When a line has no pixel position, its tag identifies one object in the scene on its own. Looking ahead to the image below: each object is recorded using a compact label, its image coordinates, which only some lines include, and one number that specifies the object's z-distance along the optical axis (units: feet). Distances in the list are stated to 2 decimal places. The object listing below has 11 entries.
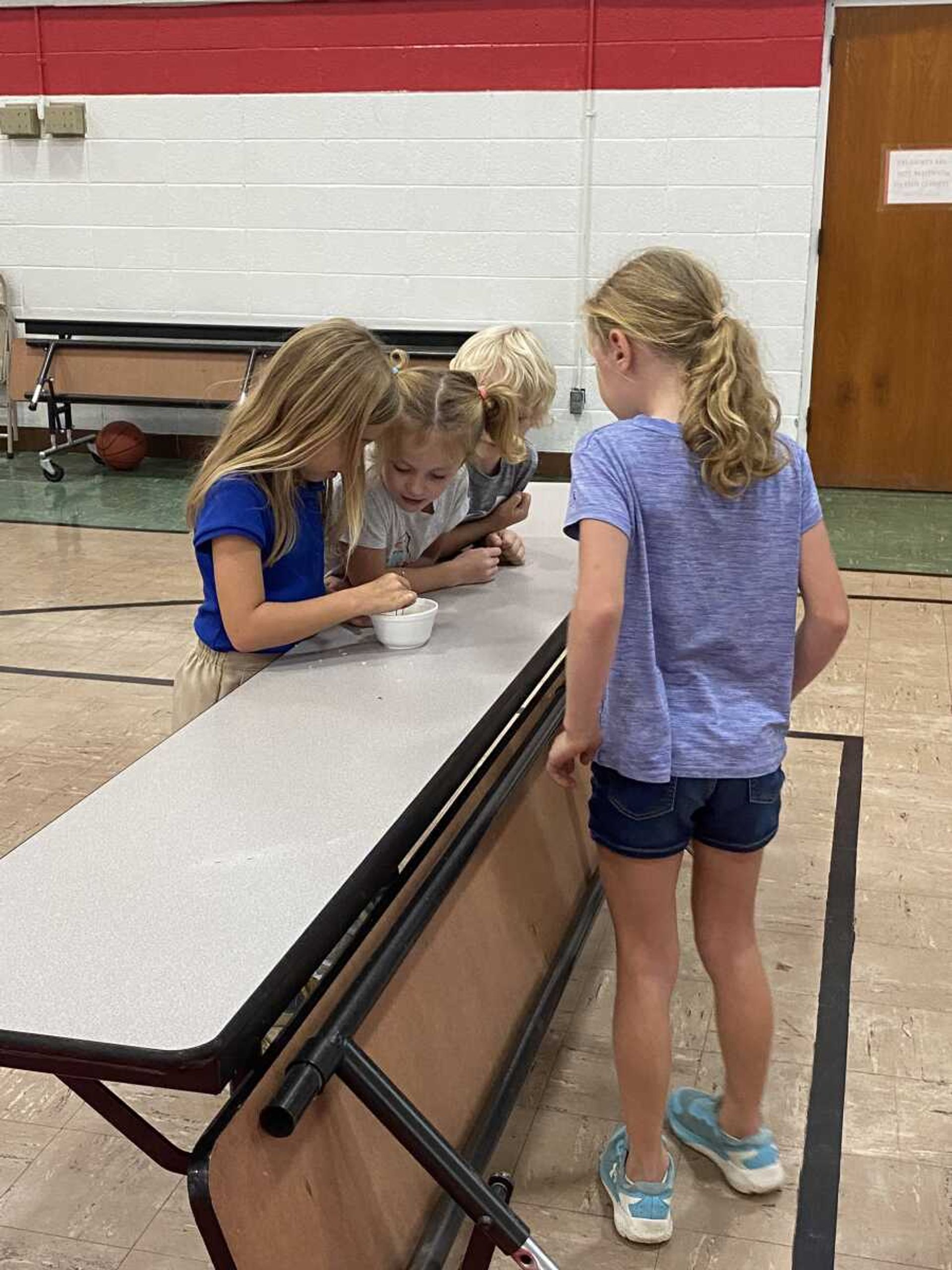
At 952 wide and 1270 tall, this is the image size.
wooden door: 19.04
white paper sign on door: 19.38
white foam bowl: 6.36
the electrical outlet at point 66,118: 21.52
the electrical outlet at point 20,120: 21.68
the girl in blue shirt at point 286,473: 5.90
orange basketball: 22.15
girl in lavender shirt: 4.85
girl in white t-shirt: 6.46
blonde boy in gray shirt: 7.34
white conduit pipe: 19.38
